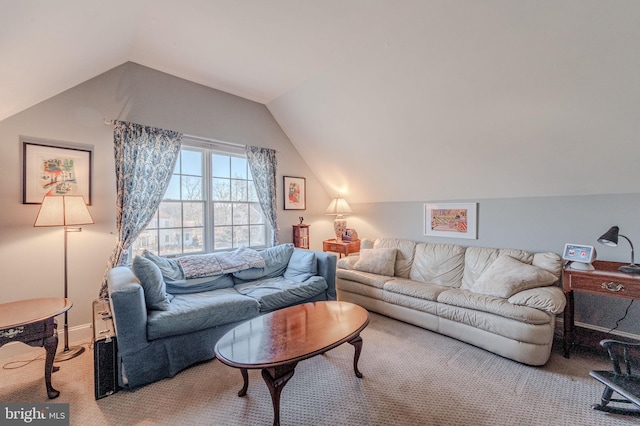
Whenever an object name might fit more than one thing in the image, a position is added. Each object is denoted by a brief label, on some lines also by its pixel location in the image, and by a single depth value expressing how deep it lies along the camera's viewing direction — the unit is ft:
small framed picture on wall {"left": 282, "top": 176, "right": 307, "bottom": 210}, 14.30
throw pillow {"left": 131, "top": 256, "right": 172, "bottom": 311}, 7.63
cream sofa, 7.48
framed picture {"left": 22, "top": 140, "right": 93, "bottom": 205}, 8.18
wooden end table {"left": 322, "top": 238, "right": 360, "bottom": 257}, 14.50
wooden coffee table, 5.18
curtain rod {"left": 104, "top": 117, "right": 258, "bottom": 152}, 11.25
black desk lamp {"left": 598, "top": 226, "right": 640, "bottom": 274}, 7.16
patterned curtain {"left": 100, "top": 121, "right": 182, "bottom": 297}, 9.43
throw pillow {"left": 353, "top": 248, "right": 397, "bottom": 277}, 12.10
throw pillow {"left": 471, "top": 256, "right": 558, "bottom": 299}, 8.36
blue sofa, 6.64
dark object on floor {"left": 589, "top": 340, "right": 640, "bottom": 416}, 5.12
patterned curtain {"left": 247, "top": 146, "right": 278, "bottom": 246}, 13.00
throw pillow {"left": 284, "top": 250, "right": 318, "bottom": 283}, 11.05
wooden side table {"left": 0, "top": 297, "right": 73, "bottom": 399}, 5.90
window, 10.94
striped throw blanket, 9.70
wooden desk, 6.84
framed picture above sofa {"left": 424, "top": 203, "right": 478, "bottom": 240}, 11.60
